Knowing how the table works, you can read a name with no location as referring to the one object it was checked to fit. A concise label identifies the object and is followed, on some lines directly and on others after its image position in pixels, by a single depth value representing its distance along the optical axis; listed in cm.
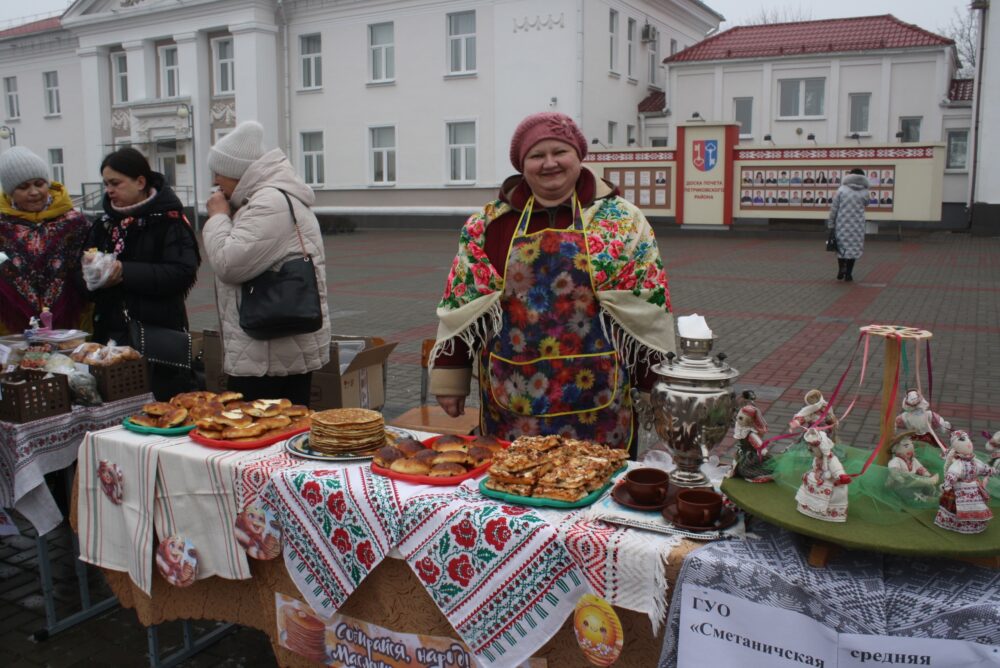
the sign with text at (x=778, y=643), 170
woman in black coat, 399
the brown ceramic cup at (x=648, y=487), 217
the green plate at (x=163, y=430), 300
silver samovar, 213
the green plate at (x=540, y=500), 221
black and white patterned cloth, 172
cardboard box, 452
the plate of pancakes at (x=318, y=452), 267
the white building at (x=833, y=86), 2502
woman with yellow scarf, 432
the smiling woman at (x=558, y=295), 275
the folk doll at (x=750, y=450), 211
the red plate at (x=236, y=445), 282
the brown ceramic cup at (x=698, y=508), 203
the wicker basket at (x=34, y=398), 327
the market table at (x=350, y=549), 207
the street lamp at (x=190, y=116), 2921
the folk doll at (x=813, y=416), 213
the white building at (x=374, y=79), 2619
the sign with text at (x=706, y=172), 2248
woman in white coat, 348
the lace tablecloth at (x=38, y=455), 330
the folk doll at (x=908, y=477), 193
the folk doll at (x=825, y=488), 186
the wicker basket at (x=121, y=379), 359
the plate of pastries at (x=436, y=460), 245
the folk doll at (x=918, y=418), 204
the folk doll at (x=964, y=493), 178
